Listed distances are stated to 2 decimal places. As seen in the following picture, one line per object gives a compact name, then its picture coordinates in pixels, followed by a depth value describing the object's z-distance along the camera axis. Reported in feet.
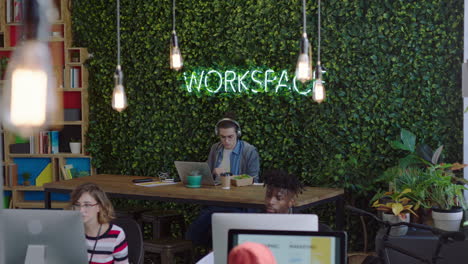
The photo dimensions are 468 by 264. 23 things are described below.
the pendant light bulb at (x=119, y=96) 15.96
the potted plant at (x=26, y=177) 24.98
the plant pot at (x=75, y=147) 24.54
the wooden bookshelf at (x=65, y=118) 24.57
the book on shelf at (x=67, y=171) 24.56
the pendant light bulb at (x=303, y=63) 12.73
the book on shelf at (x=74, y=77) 24.56
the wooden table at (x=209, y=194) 16.61
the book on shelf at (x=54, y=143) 24.73
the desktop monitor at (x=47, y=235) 8.70
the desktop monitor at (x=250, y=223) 8.22
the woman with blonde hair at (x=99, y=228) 11.05
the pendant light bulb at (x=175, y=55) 18.63
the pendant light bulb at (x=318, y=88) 16.34
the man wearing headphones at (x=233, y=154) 19.48
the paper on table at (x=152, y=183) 19.26
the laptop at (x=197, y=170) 18.60
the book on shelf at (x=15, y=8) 24.61
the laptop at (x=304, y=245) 7.29
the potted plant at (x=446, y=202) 14.87
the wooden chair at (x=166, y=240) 18.44
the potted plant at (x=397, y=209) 14.89
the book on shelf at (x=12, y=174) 24.99
